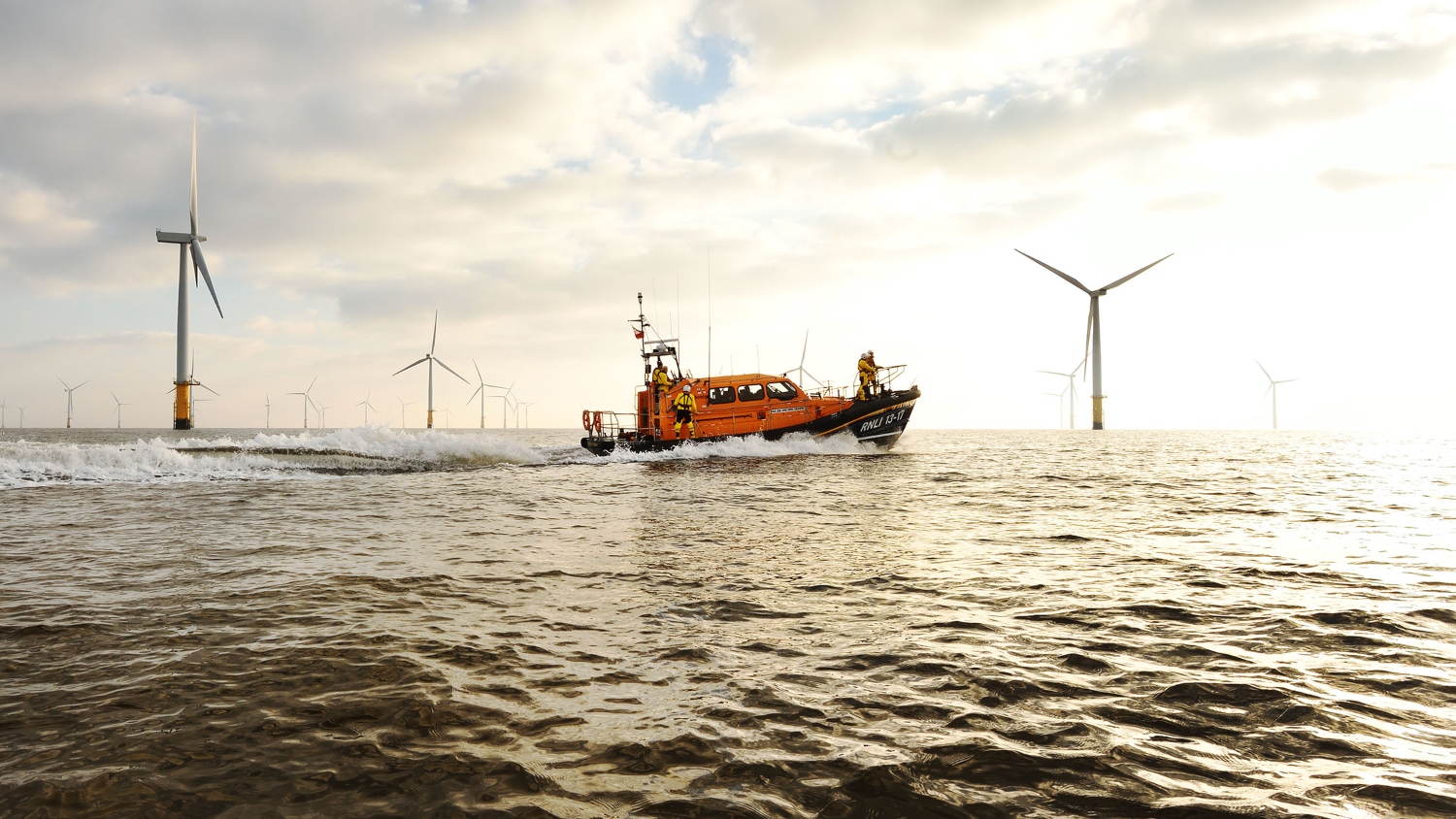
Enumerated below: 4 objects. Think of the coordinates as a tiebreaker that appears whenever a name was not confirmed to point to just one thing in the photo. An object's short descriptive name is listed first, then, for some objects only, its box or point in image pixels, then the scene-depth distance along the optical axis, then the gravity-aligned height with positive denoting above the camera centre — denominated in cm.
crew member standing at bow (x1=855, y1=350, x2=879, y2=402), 2783 +217
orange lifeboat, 2686 +73
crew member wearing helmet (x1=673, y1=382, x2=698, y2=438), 2598 +89
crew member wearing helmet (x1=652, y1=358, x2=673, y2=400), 2655 +186
